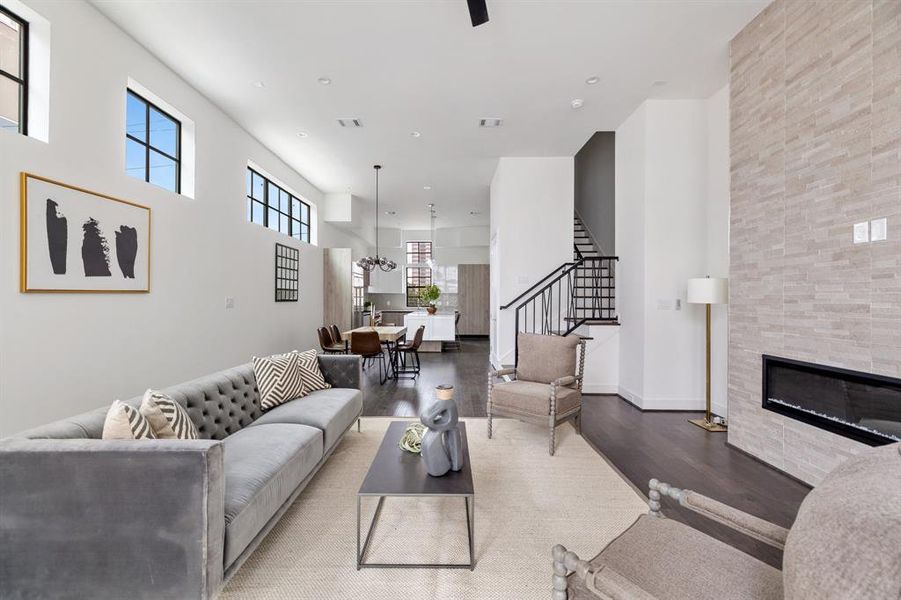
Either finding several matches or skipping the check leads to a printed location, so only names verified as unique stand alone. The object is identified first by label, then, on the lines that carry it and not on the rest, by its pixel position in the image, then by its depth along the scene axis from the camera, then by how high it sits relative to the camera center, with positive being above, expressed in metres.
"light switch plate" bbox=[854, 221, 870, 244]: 2.17 +0.42
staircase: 5.46 +0.01
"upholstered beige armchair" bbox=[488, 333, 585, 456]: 3.15 -0.79
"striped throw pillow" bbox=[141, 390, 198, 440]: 1.73 -0.57
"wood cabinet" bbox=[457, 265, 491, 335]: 11.55 -0.01
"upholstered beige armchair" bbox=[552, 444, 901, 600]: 0.64 -0.65
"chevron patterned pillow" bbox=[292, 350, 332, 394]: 3.17 -0.64
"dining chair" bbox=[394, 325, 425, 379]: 6.10 -0.79
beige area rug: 1.64 -1.26
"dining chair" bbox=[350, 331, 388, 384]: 5.48 -0.66
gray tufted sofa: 1.33 -0.80
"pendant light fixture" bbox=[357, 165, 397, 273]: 7.10 +0.75
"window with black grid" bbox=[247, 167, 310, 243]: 5.53 +1.56
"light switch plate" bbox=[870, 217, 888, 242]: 2.08 +0.42
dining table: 5.88 -0.58
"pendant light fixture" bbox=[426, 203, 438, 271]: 9.65 +2.34
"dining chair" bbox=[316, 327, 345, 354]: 6.03 -0.71
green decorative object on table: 2.11 -0.81
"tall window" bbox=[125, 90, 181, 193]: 3.33 +1.51
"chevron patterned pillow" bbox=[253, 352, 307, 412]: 2.86 -0.64
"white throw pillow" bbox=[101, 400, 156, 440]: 1.53 -0.53
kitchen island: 8.71 -0.60
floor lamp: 3.57 +0.10
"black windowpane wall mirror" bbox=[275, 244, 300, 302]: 5.94 +0.46
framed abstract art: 2.43 +0.44
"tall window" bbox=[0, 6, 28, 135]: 2.37 +1.50
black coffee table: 1.69 -0.88
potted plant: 9.34 +0.17
